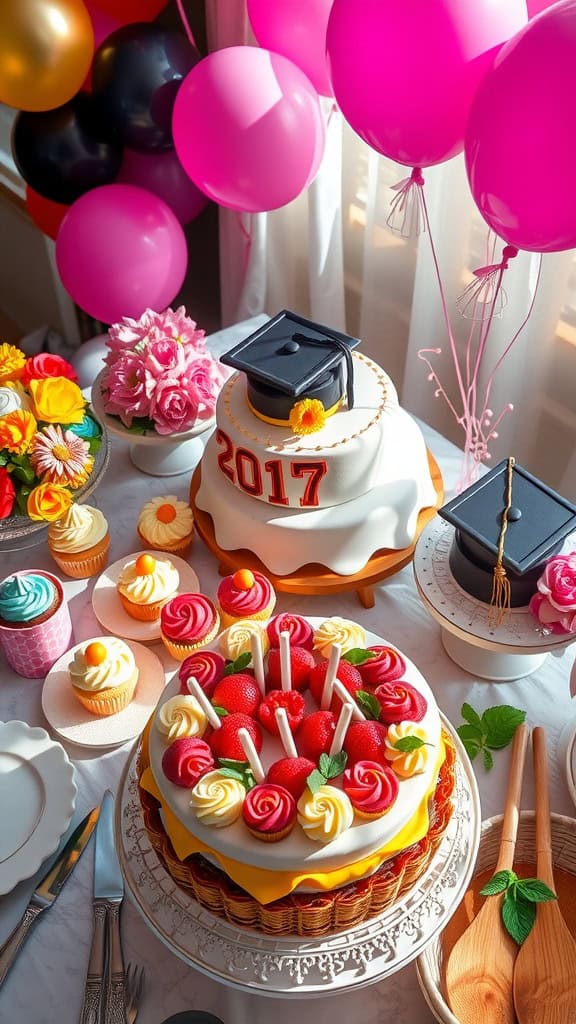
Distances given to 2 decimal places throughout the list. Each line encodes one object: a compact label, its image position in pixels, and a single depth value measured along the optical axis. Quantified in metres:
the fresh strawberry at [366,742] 0.99
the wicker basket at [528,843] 1.10
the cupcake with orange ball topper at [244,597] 1.23
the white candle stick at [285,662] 0.99
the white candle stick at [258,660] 1.02
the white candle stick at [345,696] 0.98
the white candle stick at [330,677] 0.97
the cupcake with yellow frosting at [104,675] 1.19
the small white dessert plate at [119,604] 1.33
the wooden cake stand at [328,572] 1.34
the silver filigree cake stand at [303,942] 0.95
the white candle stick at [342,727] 0.94
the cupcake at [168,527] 1.43
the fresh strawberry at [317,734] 0.99
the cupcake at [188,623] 1.23
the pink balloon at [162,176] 1.85
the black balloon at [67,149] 1.75
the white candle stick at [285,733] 0.96
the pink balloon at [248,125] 1.40
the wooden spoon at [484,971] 0.98
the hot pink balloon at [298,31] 1.43
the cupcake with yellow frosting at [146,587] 1.31
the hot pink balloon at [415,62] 1.05
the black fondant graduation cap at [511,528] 1.14
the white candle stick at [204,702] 0.98
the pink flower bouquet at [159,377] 1.44
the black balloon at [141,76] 1.65
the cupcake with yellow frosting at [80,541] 1.38
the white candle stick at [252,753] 0.94
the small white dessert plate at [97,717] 1.22
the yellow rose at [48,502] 1.32
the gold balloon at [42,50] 1.56
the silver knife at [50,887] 1.04
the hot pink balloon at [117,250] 1.72
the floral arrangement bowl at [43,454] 1.33
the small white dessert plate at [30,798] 1.09
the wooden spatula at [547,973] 0.97
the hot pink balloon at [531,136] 0.94
